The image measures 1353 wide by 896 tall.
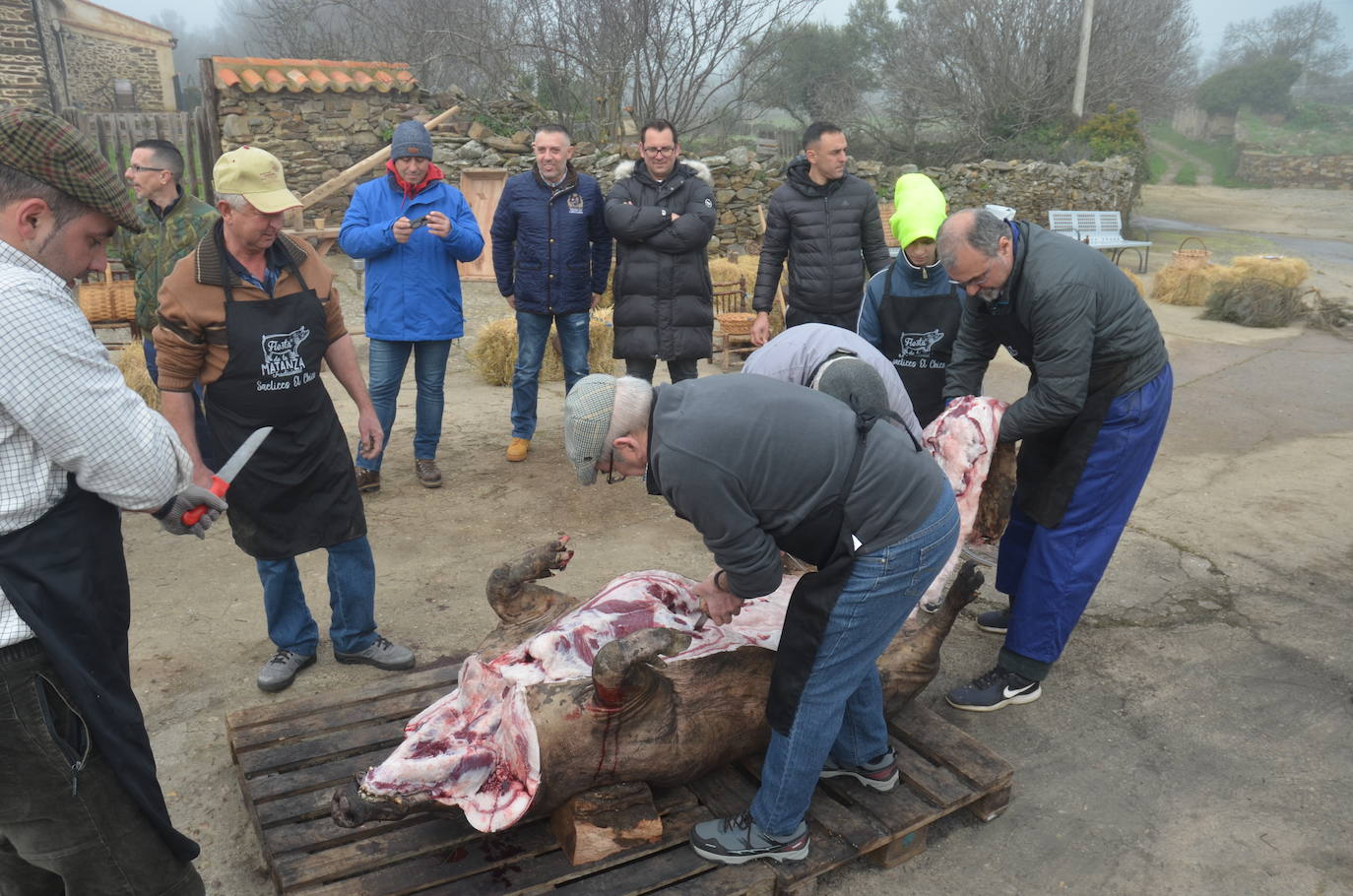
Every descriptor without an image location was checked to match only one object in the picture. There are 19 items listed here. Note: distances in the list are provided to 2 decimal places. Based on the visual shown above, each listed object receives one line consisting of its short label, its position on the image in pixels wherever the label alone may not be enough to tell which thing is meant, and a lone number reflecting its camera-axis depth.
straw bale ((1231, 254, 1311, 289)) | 12.28
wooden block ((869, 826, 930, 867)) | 3.16
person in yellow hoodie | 4.77
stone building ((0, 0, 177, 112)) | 21.33
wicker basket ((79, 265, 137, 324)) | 8.62
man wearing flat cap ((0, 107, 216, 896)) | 2.03
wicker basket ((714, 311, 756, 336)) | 9.43
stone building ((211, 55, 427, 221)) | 12.74
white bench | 16.66
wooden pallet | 2.88
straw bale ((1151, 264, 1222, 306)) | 12.88
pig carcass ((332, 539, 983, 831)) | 2.85
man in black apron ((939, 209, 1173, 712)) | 3.64
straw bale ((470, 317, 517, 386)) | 8.79
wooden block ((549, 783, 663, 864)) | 2.94
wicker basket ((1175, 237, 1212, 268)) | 13.11
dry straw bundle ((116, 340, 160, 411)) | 6.90
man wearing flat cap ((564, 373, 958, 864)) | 2.53
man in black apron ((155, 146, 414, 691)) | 3.57
